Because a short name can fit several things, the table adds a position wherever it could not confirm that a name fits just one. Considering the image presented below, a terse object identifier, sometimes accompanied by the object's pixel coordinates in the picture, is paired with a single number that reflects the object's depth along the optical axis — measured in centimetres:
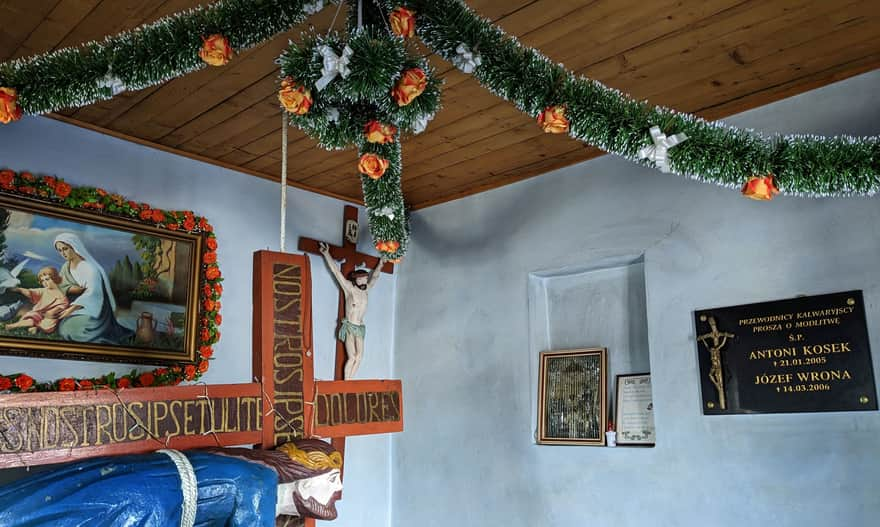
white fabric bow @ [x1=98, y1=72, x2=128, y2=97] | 161
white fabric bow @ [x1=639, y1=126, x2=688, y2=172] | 149
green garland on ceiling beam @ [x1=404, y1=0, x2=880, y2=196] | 149
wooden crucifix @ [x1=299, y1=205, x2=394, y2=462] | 367
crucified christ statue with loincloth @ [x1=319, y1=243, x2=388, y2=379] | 368
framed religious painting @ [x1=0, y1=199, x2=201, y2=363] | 271
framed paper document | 303
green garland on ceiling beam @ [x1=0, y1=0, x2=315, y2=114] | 148
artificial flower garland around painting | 271
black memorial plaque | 246
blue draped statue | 137
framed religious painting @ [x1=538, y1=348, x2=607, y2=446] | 317
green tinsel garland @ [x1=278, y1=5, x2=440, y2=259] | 133
